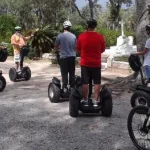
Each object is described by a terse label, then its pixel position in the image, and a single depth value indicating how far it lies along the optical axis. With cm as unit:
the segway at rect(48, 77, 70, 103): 826
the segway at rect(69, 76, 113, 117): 684
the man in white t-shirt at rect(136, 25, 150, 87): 742
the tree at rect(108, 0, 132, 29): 4741
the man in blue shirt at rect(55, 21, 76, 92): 808
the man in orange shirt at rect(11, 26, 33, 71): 1195
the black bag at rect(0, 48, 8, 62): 967
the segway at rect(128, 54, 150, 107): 725
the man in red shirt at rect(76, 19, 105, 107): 685
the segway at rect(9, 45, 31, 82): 1191
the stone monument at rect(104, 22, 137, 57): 2348
